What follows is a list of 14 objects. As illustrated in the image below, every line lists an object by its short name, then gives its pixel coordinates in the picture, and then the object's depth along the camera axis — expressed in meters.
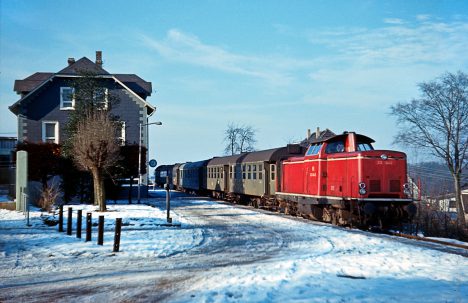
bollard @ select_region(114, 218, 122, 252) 12.27
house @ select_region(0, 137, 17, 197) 32.66
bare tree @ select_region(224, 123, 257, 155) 78.06
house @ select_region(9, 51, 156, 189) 35.97
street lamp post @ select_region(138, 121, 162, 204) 30.34
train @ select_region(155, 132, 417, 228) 16.55
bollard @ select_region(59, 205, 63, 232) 16.30
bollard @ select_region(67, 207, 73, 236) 15.40
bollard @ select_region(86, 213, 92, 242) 13.96
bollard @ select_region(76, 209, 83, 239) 14.75
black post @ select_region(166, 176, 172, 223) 18.73
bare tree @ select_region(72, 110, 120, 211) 22.59
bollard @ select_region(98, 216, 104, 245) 13.16
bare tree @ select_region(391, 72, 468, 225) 38.06
